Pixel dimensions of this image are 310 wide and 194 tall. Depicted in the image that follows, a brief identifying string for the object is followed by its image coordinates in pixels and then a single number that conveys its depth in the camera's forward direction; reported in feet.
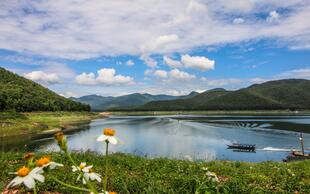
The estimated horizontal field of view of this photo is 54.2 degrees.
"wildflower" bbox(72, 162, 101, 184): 7.67
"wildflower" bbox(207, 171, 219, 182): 12.09
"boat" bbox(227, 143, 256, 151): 153.99
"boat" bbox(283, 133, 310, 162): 111.65
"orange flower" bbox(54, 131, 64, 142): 5.89
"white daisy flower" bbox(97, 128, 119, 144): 6.84
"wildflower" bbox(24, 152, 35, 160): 6.54
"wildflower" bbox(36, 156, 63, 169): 6.44
